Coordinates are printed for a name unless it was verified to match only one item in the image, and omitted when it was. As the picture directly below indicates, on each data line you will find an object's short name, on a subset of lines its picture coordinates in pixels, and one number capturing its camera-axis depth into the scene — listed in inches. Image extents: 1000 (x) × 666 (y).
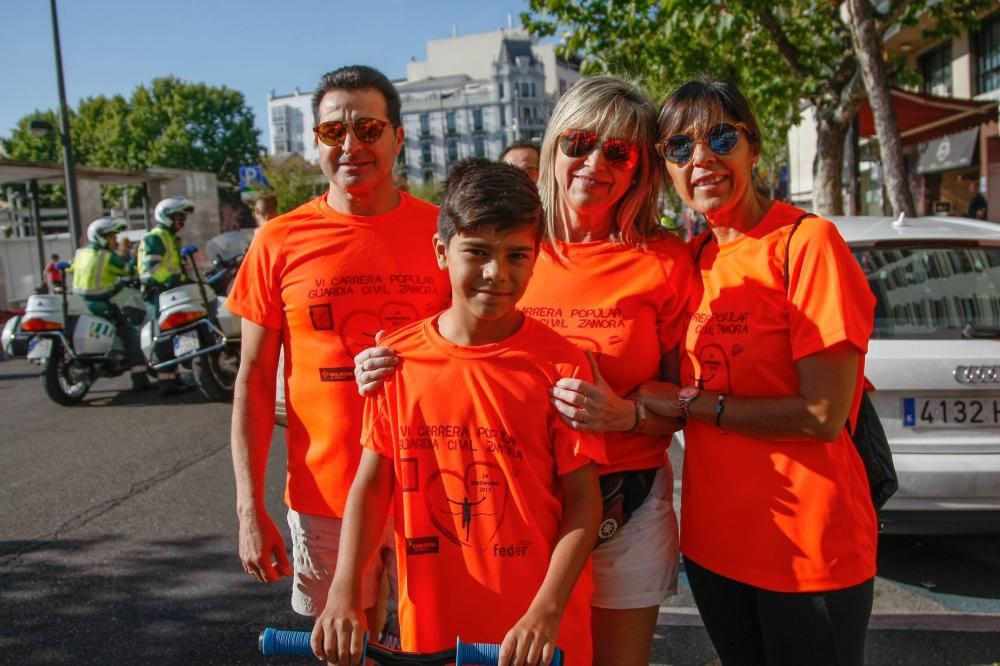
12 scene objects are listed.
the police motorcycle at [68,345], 354.6
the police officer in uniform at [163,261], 366.9
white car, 137.4
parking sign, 1410.2
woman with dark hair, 74.6
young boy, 71.6
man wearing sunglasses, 90.6
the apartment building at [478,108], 4397.1
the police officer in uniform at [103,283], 369.4
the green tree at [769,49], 437.4
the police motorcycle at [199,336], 338.4
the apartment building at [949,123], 493.4
